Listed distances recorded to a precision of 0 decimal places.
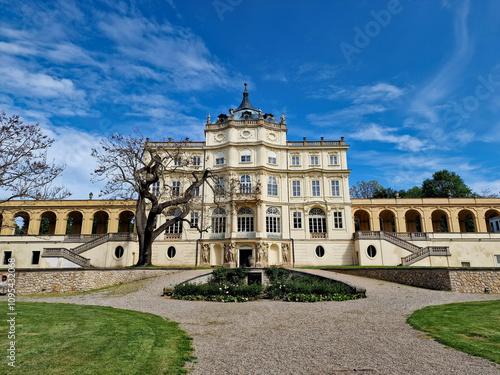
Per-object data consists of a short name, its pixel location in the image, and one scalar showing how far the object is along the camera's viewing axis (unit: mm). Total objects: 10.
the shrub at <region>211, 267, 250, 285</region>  20953
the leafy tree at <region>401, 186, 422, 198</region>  61294
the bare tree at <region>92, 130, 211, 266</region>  27172
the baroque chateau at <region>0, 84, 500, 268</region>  34938
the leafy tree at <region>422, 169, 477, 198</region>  57091
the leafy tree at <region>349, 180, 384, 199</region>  61144
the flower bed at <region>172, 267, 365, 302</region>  16438
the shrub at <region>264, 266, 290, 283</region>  21984
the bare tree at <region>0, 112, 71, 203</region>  17578
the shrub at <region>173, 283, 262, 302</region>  16719
